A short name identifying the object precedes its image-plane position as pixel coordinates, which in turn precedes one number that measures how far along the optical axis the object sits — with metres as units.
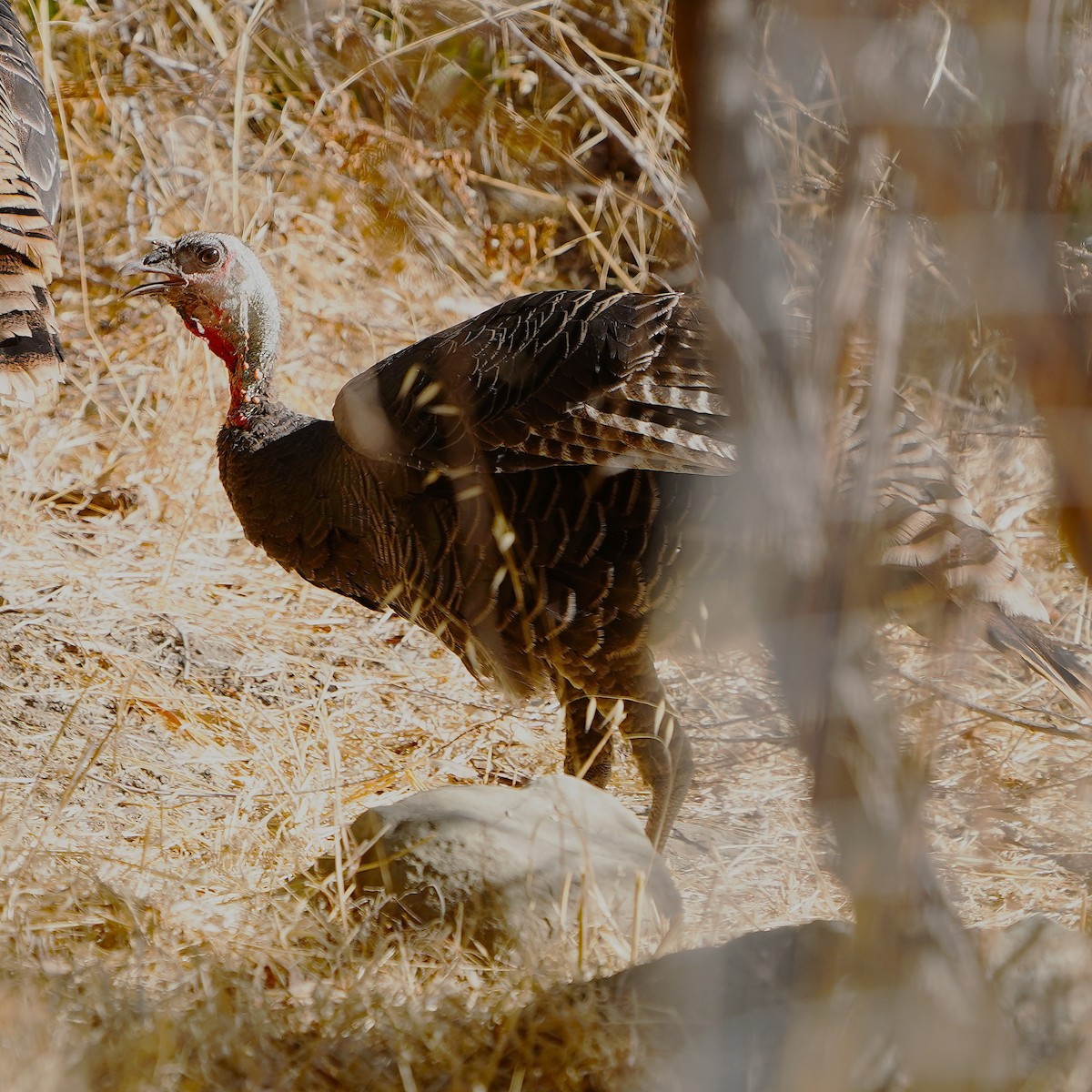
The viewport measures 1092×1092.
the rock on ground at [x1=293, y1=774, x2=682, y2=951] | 10.40
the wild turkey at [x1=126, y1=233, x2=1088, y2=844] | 10.47
